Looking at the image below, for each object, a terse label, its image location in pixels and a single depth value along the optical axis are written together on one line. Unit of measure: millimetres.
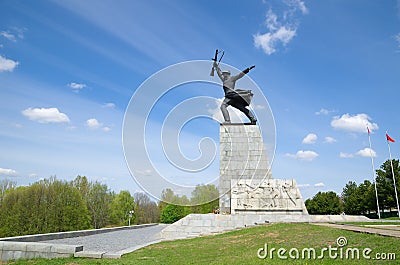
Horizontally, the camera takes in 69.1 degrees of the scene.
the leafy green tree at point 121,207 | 46281
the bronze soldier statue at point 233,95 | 16984
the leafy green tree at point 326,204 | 50781
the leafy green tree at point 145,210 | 51844
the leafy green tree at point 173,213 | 38594
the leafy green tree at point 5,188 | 39994
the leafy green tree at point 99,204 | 44469
